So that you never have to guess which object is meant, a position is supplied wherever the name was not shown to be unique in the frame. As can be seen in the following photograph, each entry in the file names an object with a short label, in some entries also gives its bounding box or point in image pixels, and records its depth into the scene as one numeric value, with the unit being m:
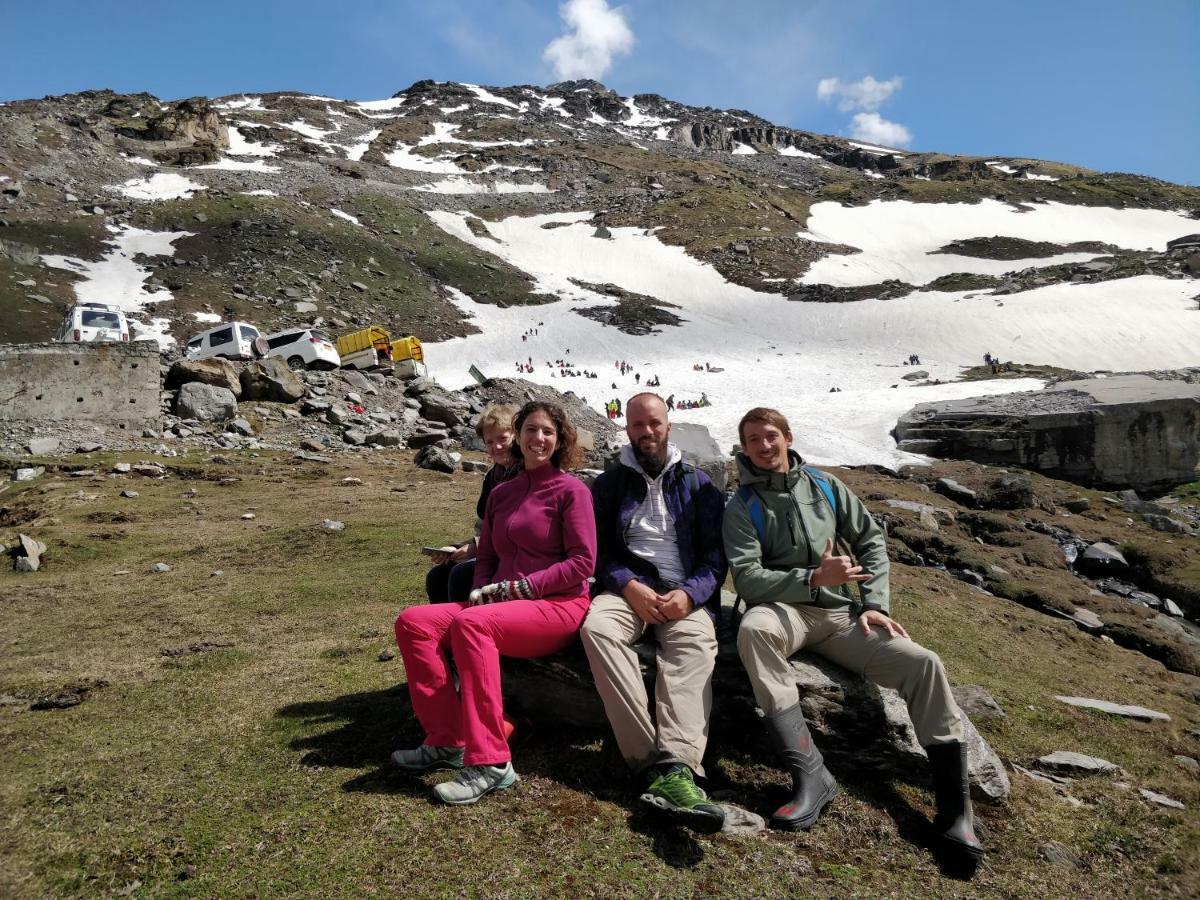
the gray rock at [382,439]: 21.83
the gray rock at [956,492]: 20.14
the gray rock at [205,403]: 20.52
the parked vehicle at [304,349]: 27.64
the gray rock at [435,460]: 19.47
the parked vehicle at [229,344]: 28.36
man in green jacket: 4.13
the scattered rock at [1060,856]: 3.96
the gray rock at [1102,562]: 15.21
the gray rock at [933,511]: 17.47
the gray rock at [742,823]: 3.96
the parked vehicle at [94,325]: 24.88
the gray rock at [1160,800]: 4.81
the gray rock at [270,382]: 22.55
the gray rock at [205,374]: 21.47
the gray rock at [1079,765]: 5.08
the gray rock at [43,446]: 17.12
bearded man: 4.14
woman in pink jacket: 4.20
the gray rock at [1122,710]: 6.82
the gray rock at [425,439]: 21.98
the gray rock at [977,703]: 5.86
